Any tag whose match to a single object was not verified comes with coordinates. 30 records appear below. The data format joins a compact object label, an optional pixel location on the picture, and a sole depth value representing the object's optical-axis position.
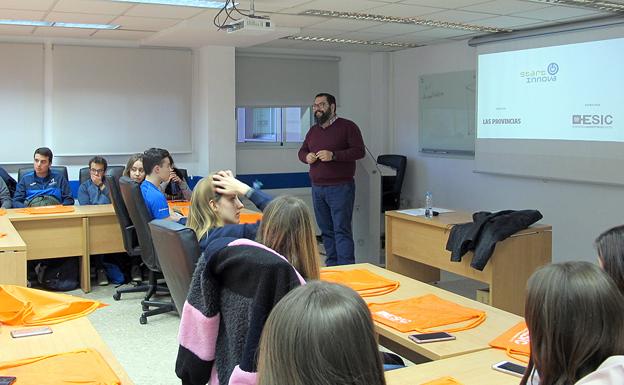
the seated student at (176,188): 6.32
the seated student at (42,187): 6.13
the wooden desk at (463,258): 4.35
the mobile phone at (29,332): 2.30
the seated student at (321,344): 1.04
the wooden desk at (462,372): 1.90
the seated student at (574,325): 1.36
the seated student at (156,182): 4.70
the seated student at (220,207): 2.85
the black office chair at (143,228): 4.68
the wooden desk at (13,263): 3.71
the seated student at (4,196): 6.00
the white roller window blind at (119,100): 7.01
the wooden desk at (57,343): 2.10
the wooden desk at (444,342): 2.19
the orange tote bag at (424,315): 2.40
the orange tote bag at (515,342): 2.12
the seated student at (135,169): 5.64
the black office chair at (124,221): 5.16
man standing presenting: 5.96
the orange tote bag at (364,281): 2.93
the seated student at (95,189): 6.14
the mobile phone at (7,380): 1.83
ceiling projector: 4.47
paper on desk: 5.16
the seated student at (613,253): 1.92
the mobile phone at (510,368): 1.96
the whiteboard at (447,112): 7.29
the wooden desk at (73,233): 5.46
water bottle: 5.09
